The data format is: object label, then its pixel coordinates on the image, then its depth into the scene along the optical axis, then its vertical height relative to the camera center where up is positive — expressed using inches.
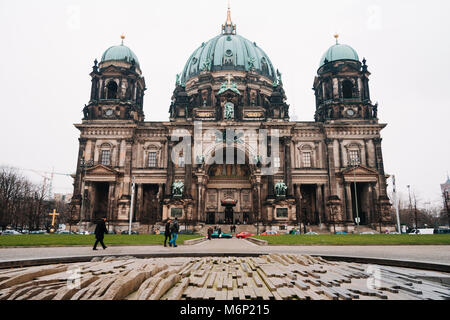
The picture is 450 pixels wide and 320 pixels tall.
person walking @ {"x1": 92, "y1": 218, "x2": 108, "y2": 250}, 533.7 -17.6
